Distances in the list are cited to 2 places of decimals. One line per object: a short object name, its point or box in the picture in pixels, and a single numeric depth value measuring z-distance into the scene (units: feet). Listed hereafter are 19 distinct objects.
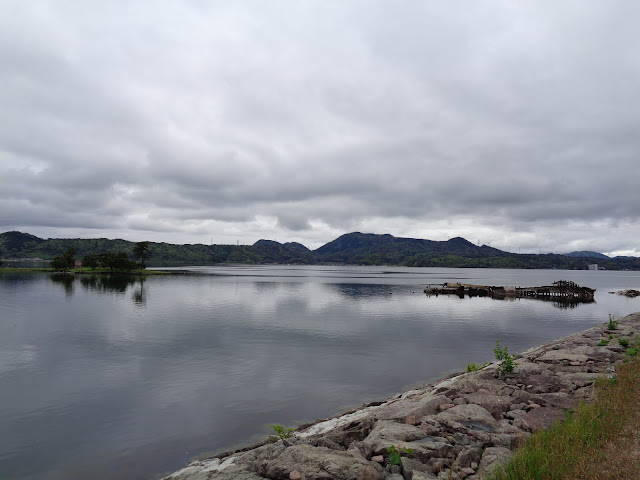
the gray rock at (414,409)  55.11
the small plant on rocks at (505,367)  78.02
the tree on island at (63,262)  635.25
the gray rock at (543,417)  47.87
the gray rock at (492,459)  35.96
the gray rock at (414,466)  37.14
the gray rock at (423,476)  34.74
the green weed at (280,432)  54.29
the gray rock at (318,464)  36.55
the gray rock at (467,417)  49.60
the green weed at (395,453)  38.55
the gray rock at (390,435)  43.62
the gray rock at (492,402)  55.31
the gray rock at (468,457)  38.70
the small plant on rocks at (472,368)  103.00
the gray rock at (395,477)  36.32
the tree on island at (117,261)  638.82
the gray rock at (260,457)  41.29
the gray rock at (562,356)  87.45
